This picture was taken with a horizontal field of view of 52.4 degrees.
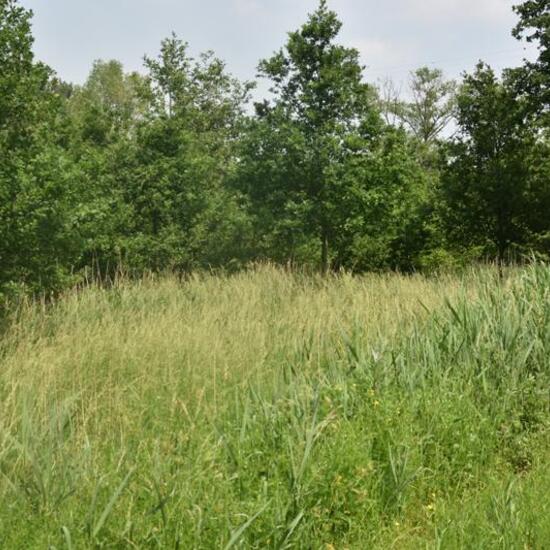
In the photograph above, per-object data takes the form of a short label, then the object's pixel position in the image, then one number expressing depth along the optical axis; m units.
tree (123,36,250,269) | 13.71
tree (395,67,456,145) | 39.62
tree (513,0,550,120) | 13.10
